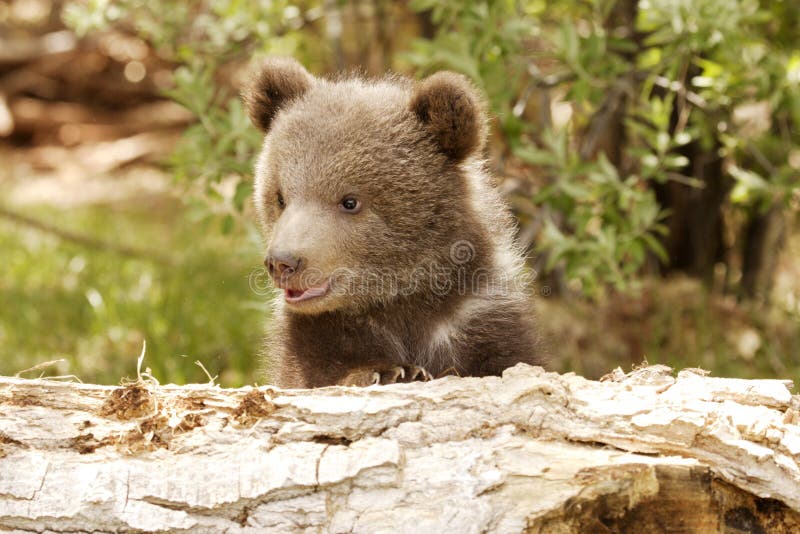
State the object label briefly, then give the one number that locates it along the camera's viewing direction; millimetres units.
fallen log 5363
